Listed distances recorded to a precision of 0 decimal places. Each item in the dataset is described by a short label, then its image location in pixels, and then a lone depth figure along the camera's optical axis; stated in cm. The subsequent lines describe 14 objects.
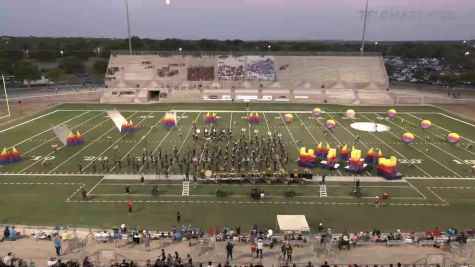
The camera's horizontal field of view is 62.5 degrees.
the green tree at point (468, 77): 7922
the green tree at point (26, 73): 7400
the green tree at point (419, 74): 9323
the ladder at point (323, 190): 2427
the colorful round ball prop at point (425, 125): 4084
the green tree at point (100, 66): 8919
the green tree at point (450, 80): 7319
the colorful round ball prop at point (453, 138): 3588
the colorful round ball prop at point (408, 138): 3579
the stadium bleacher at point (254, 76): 6338
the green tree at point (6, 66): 7595
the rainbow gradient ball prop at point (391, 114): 4703
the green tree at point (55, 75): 7788
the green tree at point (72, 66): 9612
